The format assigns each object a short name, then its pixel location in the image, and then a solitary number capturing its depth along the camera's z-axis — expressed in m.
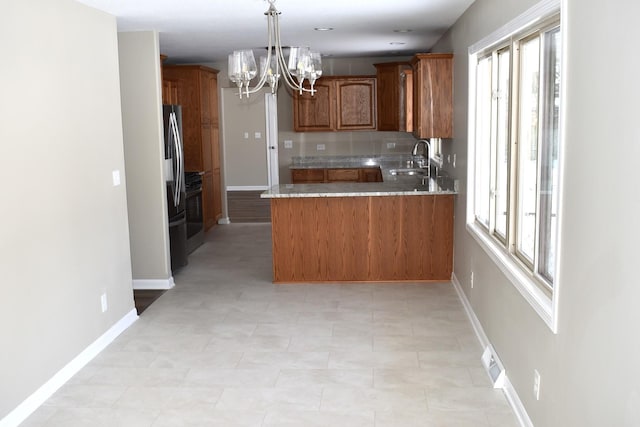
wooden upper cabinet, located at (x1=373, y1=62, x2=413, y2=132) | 8.70
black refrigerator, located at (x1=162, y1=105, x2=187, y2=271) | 6.45
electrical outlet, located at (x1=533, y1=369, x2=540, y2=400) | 2.99
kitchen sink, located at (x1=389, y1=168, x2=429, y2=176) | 8.35
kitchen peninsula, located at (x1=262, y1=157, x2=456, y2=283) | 6.13
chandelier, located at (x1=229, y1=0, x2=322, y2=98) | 4.09
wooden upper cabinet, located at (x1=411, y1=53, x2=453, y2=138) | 6.10
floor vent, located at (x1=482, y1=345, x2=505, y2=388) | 3.72
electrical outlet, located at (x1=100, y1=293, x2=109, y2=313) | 4.61
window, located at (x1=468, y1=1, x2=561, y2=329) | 3.11
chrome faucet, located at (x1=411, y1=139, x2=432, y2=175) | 8.34
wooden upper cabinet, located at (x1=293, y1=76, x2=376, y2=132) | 9.45
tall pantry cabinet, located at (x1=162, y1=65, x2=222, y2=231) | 8.66
